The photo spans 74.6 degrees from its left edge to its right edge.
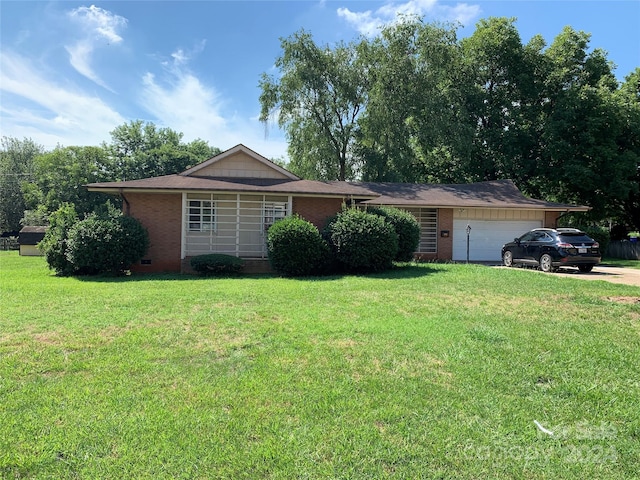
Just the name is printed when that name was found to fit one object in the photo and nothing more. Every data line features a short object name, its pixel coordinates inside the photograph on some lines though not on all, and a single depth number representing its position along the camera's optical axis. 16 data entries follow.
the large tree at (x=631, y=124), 23.38
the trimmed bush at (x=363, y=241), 12.54
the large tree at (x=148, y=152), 38.03
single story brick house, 14.14
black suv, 13.64
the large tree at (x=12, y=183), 44.00
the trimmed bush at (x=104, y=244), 12.20
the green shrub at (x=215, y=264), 13.17
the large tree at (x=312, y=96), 27.11
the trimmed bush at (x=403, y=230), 14.62
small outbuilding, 27.34
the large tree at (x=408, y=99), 25.84
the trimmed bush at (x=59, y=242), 12.81
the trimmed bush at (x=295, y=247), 12.37
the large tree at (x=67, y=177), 36.94
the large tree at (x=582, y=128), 23.25
